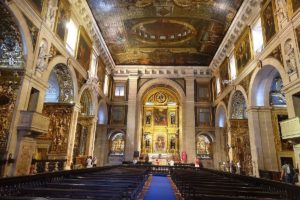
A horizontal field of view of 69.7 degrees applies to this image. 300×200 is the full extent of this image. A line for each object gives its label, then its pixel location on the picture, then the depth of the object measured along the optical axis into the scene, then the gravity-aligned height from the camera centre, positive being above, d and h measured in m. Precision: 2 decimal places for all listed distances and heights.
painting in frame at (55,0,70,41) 10.69 +6.64
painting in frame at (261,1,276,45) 10.00 +6.32
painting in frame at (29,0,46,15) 8.57 +5.79
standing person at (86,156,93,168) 14.06 -0.68
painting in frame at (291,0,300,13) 8.16 +5.71
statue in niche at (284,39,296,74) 8.23 +3.84
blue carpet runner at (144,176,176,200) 6.47 -1.30
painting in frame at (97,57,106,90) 17.77 +6.58
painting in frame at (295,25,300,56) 8.10 +4.61
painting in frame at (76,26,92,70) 13.45 +6.52
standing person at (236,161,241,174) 12.83 -0.64
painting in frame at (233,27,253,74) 12.68 +6.42
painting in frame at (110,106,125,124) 21.00 +3.56
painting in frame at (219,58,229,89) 16.86 +6.69
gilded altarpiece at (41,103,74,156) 11.54 +1.32
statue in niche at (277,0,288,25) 9.00 +6.11
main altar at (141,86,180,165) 21.41 +2.95
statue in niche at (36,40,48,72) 8.95 +3.80
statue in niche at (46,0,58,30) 9.79 +6.17
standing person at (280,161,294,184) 8.28 -0.59
